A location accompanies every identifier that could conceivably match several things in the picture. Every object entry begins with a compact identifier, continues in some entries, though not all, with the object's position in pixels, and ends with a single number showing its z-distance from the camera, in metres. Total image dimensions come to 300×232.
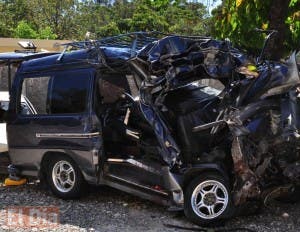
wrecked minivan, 5.85
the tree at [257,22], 9.06
